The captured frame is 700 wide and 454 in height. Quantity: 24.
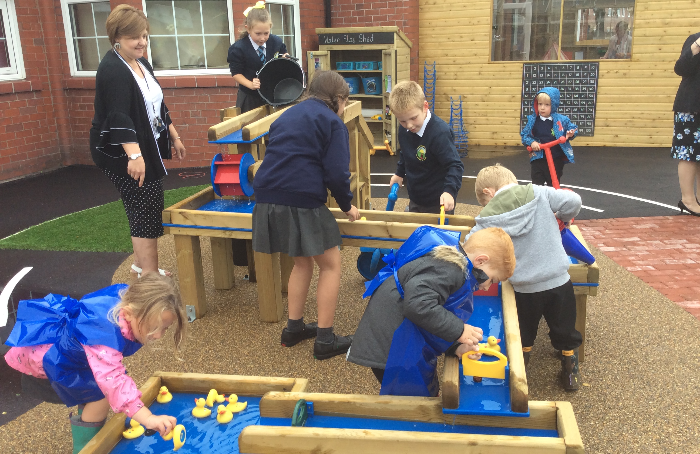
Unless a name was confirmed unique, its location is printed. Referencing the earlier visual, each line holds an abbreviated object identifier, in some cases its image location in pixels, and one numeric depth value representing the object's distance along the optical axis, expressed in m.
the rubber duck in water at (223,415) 2.81
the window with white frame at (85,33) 10.09
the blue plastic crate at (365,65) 11.38
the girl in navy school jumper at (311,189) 3.62
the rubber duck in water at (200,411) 2.85
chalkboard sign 10.84
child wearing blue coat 6.52
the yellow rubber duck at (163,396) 2.95
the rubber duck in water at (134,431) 2.71
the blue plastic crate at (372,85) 11.53
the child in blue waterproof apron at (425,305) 2.46
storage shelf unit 10.84
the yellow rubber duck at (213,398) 2.92
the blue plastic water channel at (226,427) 2.43
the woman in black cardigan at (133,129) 4.08
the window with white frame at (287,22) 10.80
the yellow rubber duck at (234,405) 2.88
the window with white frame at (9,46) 9.40
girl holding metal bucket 5.52
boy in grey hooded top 3.25
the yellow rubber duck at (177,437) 2.62
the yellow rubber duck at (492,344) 2.64
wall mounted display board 11.70
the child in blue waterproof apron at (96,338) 2.41
